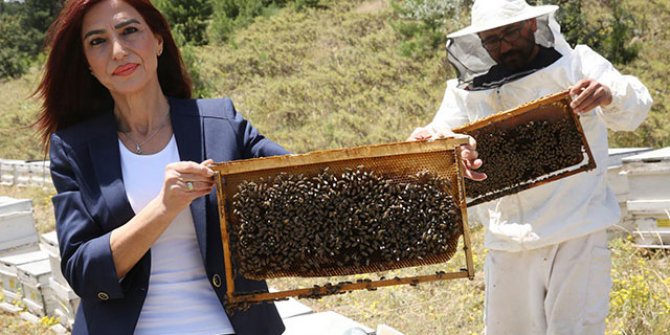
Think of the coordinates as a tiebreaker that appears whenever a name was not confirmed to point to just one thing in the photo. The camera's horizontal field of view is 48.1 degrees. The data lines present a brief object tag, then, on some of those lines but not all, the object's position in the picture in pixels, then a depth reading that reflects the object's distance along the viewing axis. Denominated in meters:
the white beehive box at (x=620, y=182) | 5.80
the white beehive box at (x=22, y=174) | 13.56
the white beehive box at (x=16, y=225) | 7.23
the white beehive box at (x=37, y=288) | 6.12
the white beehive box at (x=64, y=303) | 5.62
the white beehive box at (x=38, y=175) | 12.95
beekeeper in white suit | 3.37
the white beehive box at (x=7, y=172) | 14.05
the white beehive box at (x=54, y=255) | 5.73
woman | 1.89
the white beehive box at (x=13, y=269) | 6.63
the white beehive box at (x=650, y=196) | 5.54
